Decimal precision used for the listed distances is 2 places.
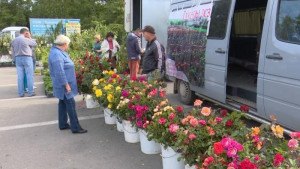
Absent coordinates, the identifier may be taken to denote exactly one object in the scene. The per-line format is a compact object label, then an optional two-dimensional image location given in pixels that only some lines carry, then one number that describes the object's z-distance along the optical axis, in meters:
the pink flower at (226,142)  2.39
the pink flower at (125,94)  4.51
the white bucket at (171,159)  3.48
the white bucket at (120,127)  5.09
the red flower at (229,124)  3.07
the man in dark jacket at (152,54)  5.95
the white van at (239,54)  3.67
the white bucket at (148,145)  4.20
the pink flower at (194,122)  3.02
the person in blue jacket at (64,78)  4.71
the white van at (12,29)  32.42
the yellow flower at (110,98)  4.66
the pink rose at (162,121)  3.39
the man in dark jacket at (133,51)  8.56
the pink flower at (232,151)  2.34
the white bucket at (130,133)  4.58
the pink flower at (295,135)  2.43
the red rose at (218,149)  2.38
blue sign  22.64
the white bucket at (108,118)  5.51
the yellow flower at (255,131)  2.73
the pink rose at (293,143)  2.32
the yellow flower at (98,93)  4.96
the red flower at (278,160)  2.20
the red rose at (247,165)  2.14
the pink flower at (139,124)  3.90
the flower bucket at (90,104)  6.75
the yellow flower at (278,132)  2.55
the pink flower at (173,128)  3.15
